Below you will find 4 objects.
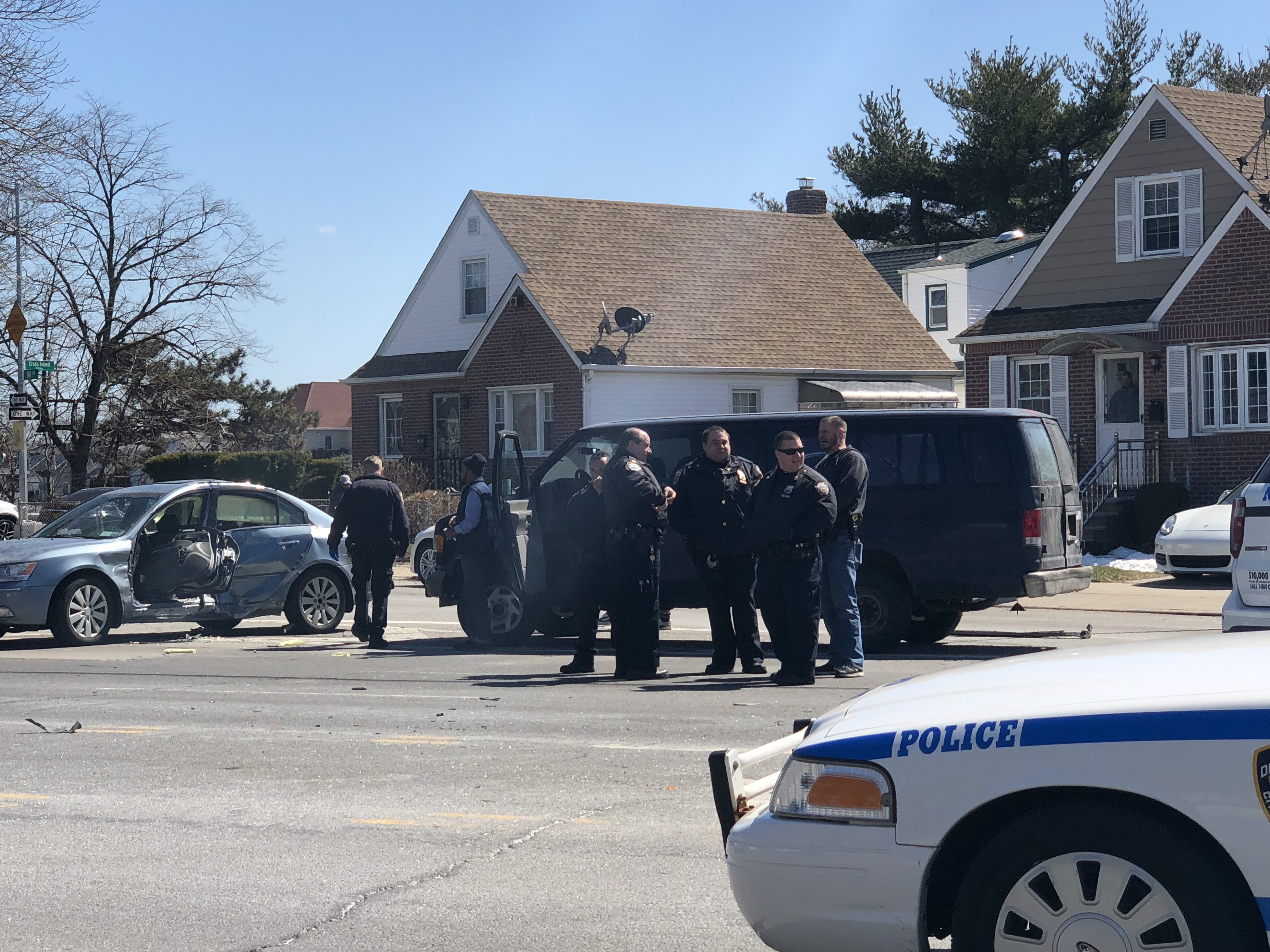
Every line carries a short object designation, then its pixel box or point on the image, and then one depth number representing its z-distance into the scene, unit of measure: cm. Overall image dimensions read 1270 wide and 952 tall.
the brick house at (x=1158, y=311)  2455
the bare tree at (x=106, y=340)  3712
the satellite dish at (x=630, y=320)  3231
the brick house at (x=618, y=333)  3284
